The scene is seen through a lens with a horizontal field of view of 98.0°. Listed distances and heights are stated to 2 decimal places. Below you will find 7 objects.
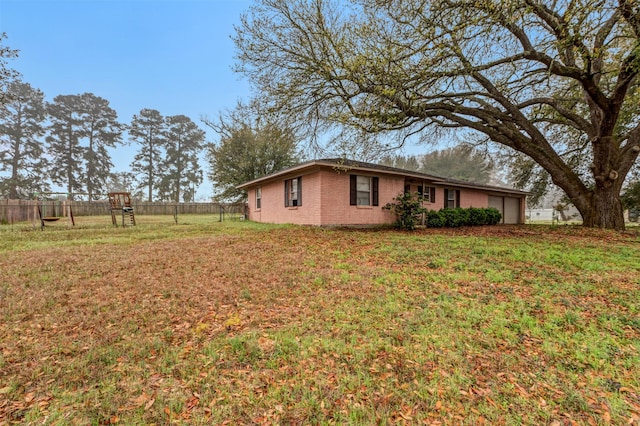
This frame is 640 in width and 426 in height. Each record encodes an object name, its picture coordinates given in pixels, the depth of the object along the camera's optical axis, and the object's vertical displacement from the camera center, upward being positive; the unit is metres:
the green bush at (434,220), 12.76 -0.55
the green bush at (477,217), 14.84 -0.49
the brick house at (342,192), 11.05 +0.80
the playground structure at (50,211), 11.48 -0.01
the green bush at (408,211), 11.45 -0.12
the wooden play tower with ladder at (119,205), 13.12 +0.26
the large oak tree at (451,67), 6.78 +4.10
